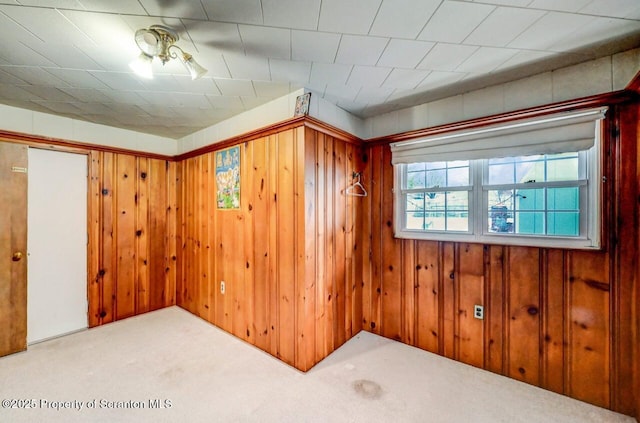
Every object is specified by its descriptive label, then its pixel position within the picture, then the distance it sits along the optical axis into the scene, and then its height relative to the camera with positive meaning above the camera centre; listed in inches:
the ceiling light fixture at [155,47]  54.8 +38.3
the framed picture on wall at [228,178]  104.1 +14.8
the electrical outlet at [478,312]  85.2 -34.8
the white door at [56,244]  100.4 -13.7
